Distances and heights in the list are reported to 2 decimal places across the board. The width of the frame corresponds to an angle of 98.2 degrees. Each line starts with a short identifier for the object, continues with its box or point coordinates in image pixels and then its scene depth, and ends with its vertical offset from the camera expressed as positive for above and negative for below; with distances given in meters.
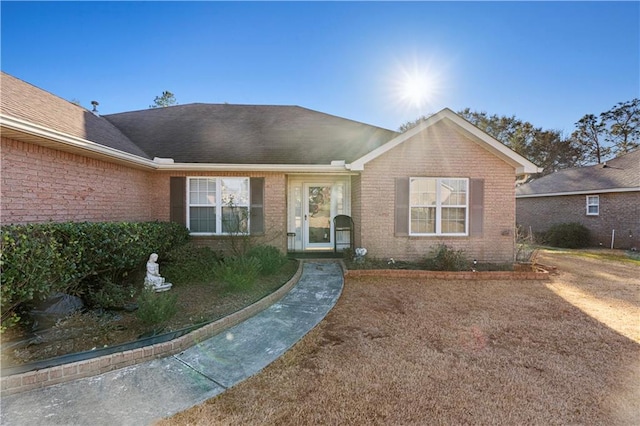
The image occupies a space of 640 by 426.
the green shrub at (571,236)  14.98 -1.07
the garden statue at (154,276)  5.60 -1.29
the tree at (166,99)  25.14 +10.36
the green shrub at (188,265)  6.42 -1.27
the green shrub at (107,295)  4.77 -1.47
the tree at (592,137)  30.02 +8.68
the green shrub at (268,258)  6.76 -1.11
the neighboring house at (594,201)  13.76 +0.89
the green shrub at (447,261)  7.53 -1.28
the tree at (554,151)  30.39 +7.20
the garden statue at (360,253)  7.99 -1.12
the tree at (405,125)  28.17 +9.21
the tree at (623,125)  28.76 +9.65
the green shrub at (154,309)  4.02 -1.40
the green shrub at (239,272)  5.64 -1.26
